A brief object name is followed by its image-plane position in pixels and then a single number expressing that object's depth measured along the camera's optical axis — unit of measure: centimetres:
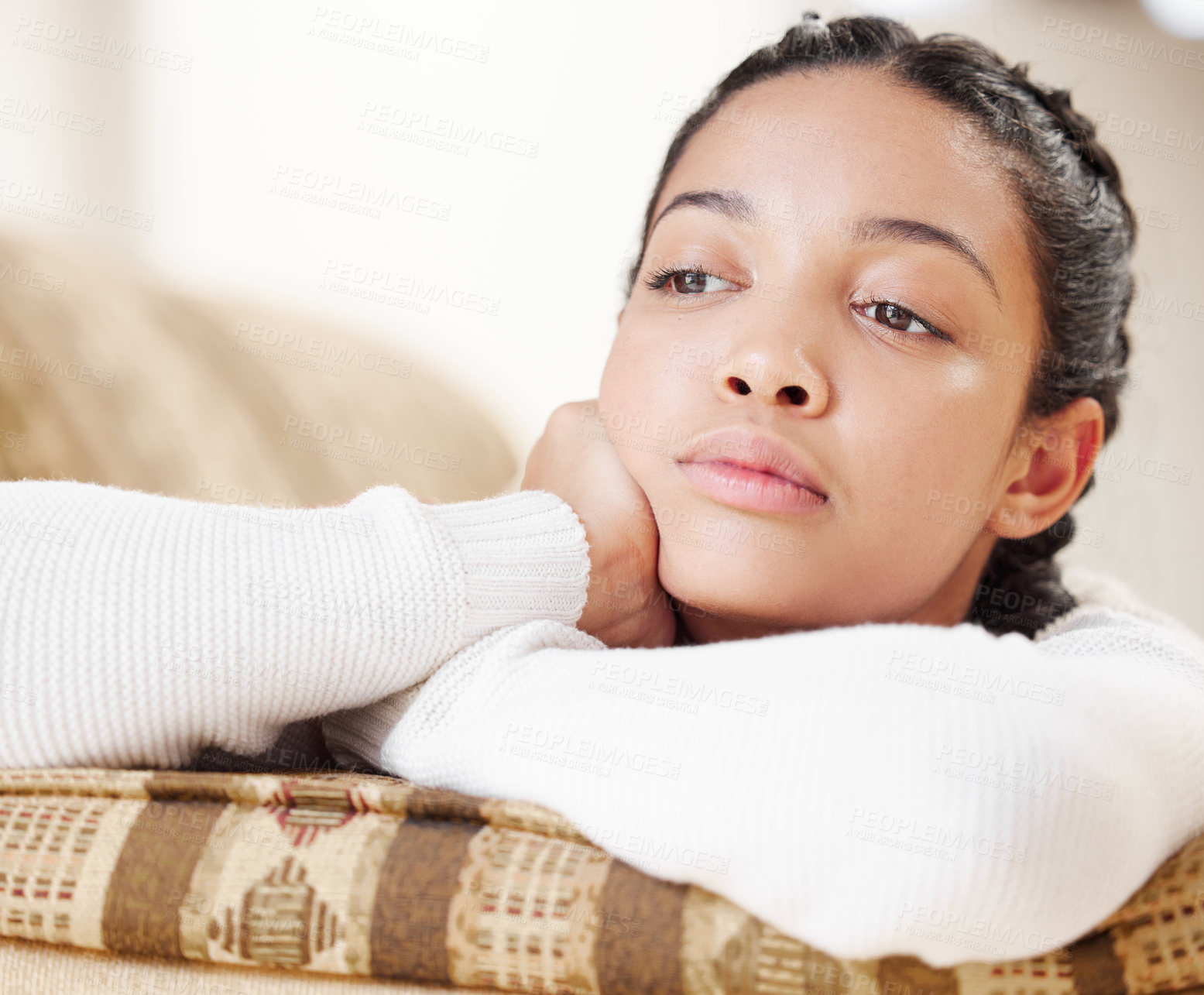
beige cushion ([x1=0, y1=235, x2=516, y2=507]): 111
